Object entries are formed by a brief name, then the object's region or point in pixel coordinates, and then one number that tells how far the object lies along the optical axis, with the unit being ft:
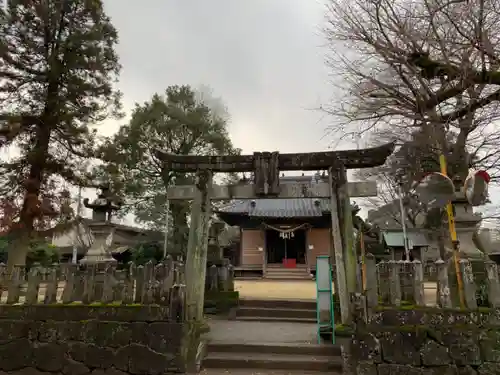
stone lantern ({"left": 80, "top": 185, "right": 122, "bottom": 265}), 35.36
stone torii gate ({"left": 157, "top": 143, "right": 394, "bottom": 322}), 21.70
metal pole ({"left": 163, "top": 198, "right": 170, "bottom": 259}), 75.30
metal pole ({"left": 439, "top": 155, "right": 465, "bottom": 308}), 17.39
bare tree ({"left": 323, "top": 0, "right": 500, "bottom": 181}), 17.34
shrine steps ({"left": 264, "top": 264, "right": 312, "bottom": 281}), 77.42
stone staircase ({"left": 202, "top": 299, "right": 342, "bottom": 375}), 18.61
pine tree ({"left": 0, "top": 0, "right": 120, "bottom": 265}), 37.06
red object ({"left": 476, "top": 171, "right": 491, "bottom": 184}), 18.16
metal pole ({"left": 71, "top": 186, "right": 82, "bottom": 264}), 41.91
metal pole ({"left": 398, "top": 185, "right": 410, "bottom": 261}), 66.05
